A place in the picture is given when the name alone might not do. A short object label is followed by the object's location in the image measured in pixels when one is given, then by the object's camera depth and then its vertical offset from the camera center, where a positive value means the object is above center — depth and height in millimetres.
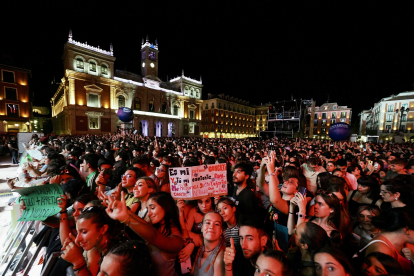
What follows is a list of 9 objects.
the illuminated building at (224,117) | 58469 +3941
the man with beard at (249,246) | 1768 -1206
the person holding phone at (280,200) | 2258 -1045
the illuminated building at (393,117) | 41250 +3880
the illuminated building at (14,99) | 25406 +3647
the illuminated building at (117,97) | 29344 +6150
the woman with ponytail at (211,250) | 1771 -1291
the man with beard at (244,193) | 2865 -1128
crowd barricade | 1914 -1623
